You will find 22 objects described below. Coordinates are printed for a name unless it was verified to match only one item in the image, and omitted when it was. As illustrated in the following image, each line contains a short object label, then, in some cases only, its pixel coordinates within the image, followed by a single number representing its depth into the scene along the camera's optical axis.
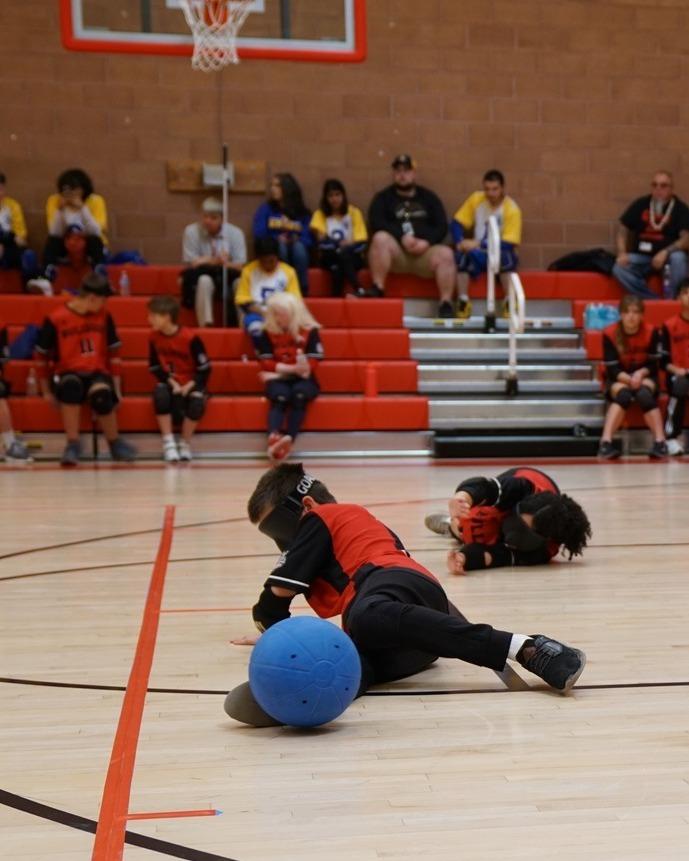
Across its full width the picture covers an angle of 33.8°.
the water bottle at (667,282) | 12.66
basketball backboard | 11.28
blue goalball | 2.94
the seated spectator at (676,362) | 10.74
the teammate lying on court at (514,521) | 5.02
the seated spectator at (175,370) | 10.51
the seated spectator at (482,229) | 12.59
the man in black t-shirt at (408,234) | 12.41
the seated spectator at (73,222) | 12.03
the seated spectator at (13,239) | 11.86
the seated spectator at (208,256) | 11.73
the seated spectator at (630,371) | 10.62
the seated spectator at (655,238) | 12.66
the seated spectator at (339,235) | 12.35
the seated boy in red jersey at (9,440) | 10.16
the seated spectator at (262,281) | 11.29
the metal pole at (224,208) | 11.65
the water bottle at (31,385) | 10.84
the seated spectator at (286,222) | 12.14
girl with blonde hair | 10.59
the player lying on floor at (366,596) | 3.29
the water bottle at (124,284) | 12.07
